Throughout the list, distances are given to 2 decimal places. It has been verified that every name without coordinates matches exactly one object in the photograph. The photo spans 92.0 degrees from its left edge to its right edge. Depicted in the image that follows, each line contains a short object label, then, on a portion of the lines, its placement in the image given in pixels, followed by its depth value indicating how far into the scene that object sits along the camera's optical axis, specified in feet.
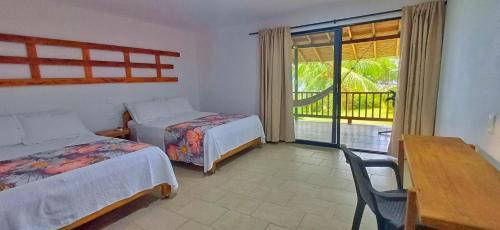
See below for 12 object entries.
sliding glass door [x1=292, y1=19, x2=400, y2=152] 12.80
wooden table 2.53
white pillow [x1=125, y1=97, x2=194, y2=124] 11.91
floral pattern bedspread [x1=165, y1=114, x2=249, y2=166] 9.82
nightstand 10.89
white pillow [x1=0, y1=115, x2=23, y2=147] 7.86
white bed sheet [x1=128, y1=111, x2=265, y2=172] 9.69
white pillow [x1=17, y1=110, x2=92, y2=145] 8.41
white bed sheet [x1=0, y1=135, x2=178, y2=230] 4.91
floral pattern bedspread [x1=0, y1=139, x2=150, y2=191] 5.45
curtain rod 10.51
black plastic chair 4.11
